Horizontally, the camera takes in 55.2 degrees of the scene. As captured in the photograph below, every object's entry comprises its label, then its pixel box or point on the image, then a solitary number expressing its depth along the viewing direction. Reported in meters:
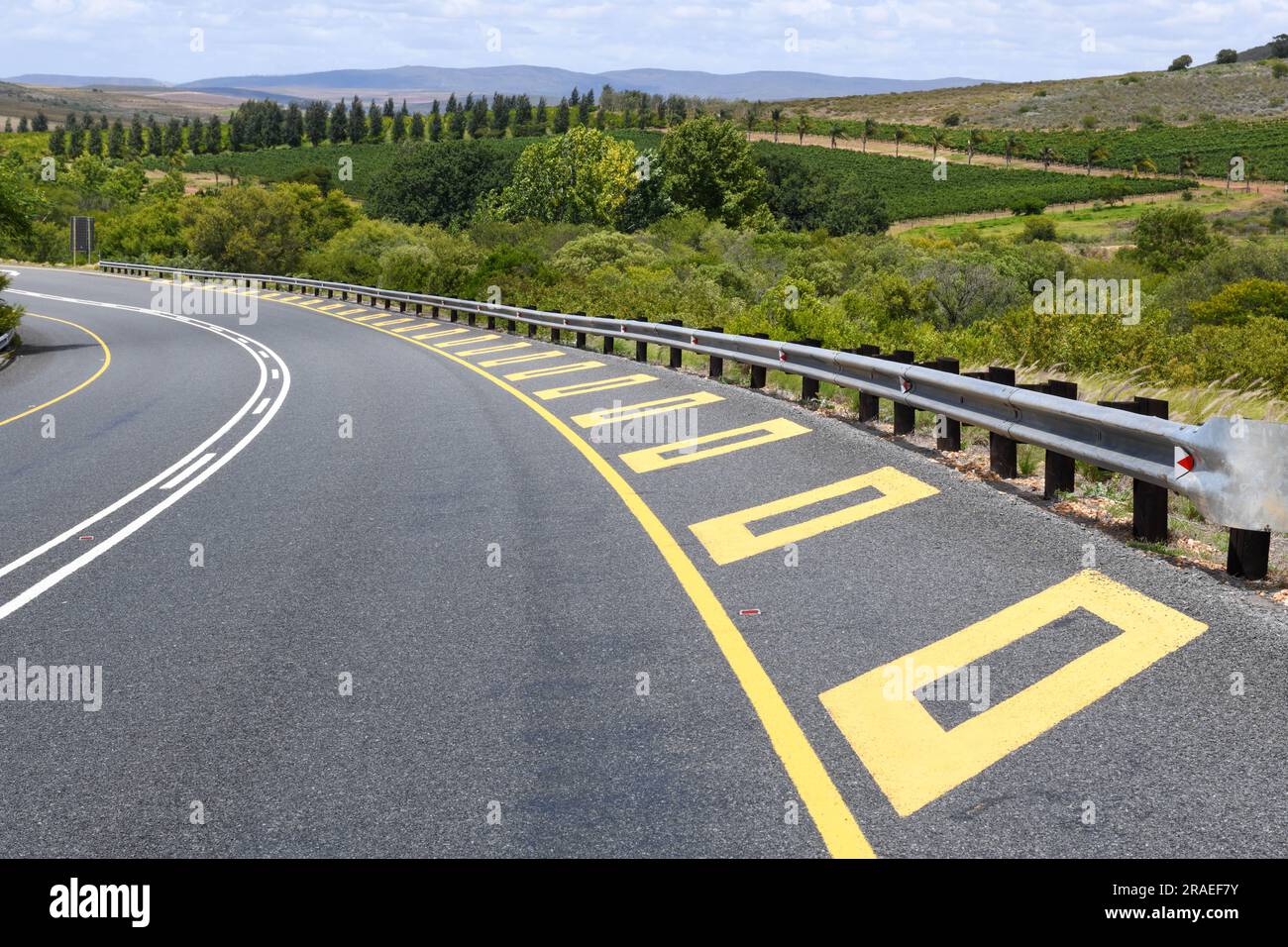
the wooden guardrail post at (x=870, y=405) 13.34
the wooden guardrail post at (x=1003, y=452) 10.19
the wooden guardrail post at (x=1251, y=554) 6.90
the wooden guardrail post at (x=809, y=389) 15.27
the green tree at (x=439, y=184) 131.88
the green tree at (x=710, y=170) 116.12
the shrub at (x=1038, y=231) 99.75
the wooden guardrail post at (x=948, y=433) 11.45
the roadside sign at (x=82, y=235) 88.00
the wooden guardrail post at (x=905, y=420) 12.44
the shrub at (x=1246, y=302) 46.03
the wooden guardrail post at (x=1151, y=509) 7.87
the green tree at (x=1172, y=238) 77.75
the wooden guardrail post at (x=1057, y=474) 9.28
